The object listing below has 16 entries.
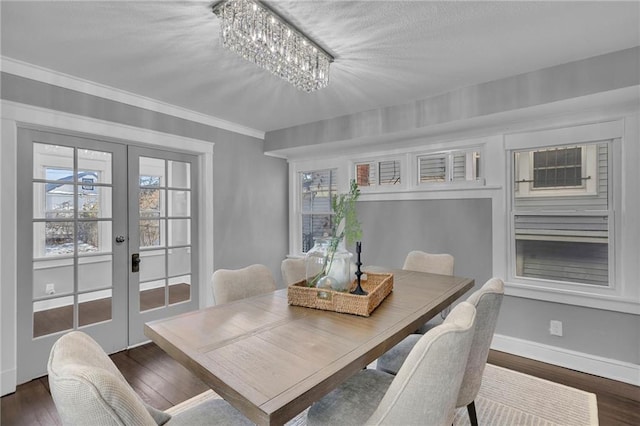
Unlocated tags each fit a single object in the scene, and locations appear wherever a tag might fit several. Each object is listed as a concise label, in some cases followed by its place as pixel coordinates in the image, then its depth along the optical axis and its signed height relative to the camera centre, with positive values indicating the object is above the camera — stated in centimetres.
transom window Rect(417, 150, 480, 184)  333 +50
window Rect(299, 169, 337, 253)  450 +15
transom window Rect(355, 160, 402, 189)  386 +49
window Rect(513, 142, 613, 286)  273 -2
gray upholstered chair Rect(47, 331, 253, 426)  75 -44
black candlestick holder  171 -42
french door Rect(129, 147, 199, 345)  318 -25
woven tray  157 -45
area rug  206 -135
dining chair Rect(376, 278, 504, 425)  143 -58
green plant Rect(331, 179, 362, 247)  166 -2
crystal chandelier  173 +104
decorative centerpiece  173 -25
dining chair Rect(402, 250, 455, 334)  282 -47
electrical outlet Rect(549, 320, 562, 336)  282 -104
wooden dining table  94 -52
